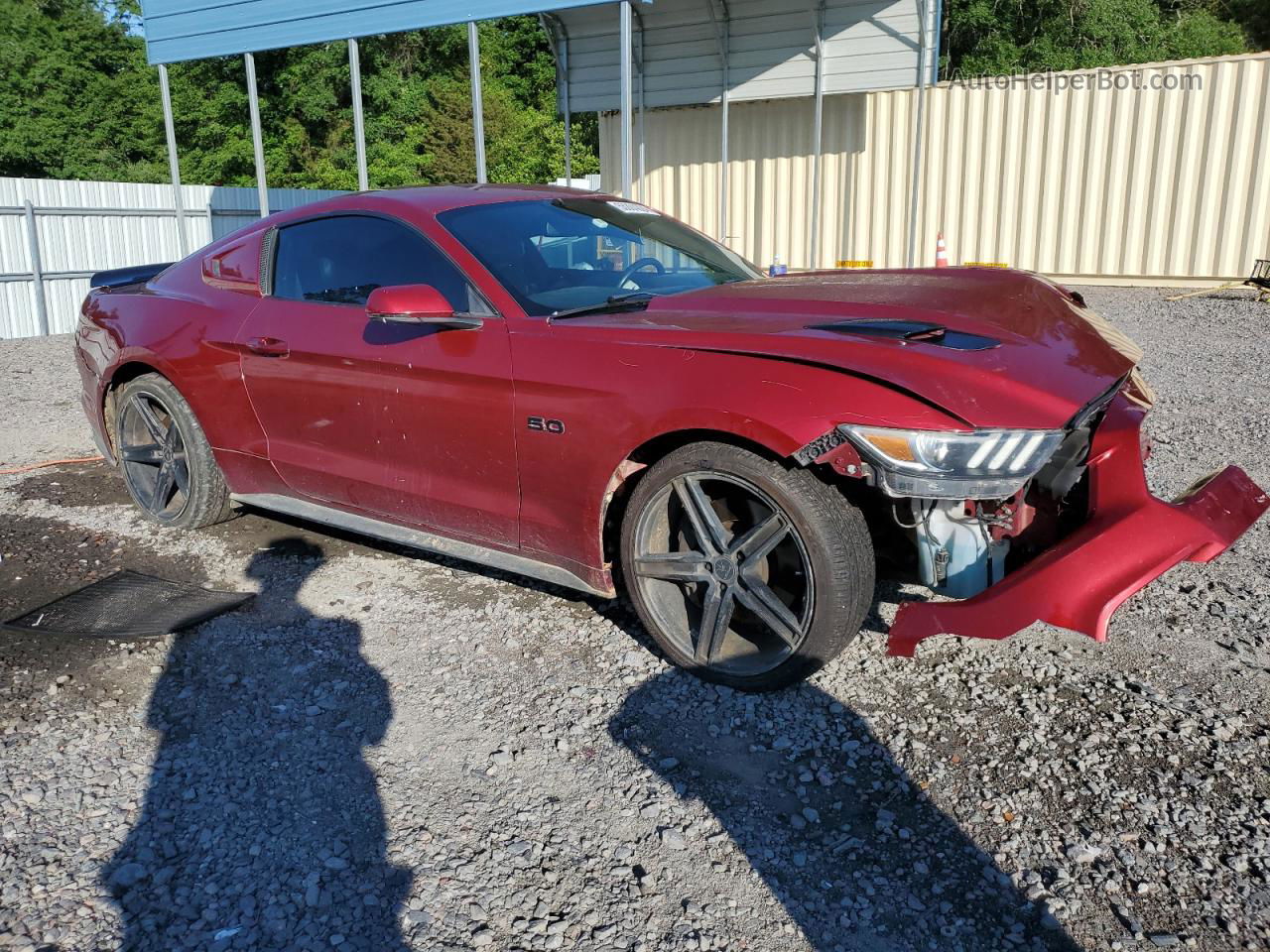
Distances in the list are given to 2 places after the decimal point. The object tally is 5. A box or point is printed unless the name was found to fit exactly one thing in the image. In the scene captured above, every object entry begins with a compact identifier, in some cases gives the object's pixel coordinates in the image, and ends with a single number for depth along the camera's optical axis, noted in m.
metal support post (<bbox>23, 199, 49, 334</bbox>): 16.45
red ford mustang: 2.93
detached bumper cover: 2.89
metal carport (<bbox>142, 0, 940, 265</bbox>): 12.32
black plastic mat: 4.00
